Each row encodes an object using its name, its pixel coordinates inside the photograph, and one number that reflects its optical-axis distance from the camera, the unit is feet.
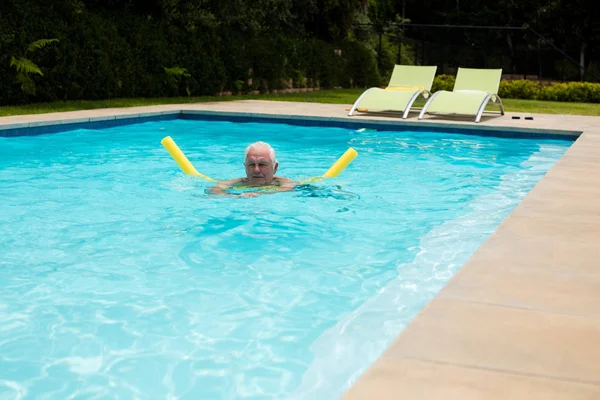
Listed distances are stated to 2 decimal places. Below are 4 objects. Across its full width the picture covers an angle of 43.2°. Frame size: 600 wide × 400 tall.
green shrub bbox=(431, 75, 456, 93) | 76.64
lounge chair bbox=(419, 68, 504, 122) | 44.70
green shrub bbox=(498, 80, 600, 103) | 72.33
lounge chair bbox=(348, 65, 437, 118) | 46.14
